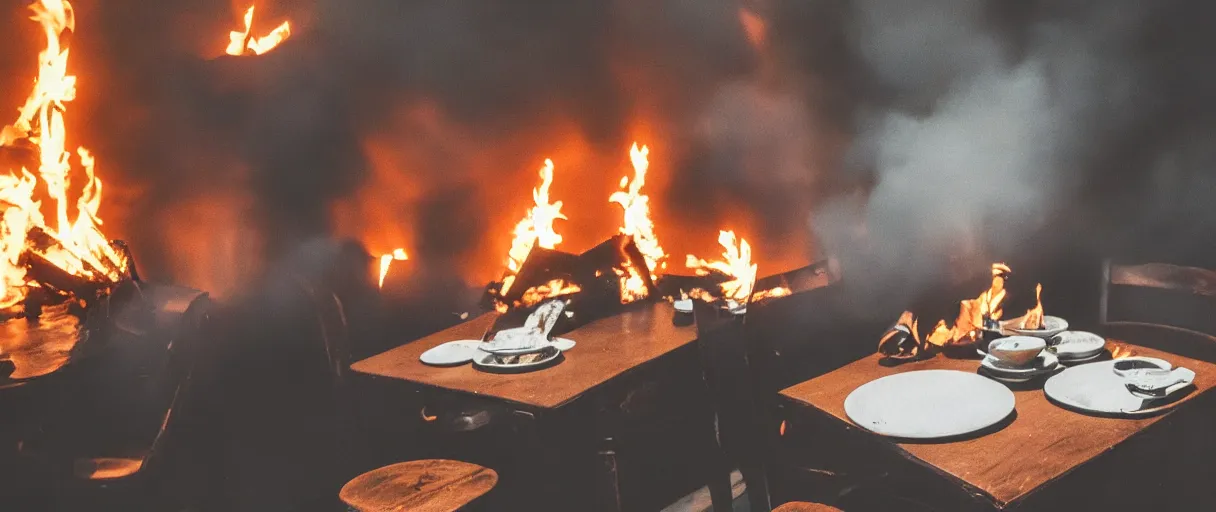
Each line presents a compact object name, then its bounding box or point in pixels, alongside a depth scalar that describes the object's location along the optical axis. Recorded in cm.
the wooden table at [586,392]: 284
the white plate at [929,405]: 212
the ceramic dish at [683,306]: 369
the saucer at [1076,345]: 254
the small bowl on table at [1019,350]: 240
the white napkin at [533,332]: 322
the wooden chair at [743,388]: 272
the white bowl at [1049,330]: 268
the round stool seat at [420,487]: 282
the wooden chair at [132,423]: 314
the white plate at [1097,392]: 210
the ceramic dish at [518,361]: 309
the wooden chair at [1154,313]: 317
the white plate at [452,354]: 325
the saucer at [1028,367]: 239
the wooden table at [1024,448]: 183
